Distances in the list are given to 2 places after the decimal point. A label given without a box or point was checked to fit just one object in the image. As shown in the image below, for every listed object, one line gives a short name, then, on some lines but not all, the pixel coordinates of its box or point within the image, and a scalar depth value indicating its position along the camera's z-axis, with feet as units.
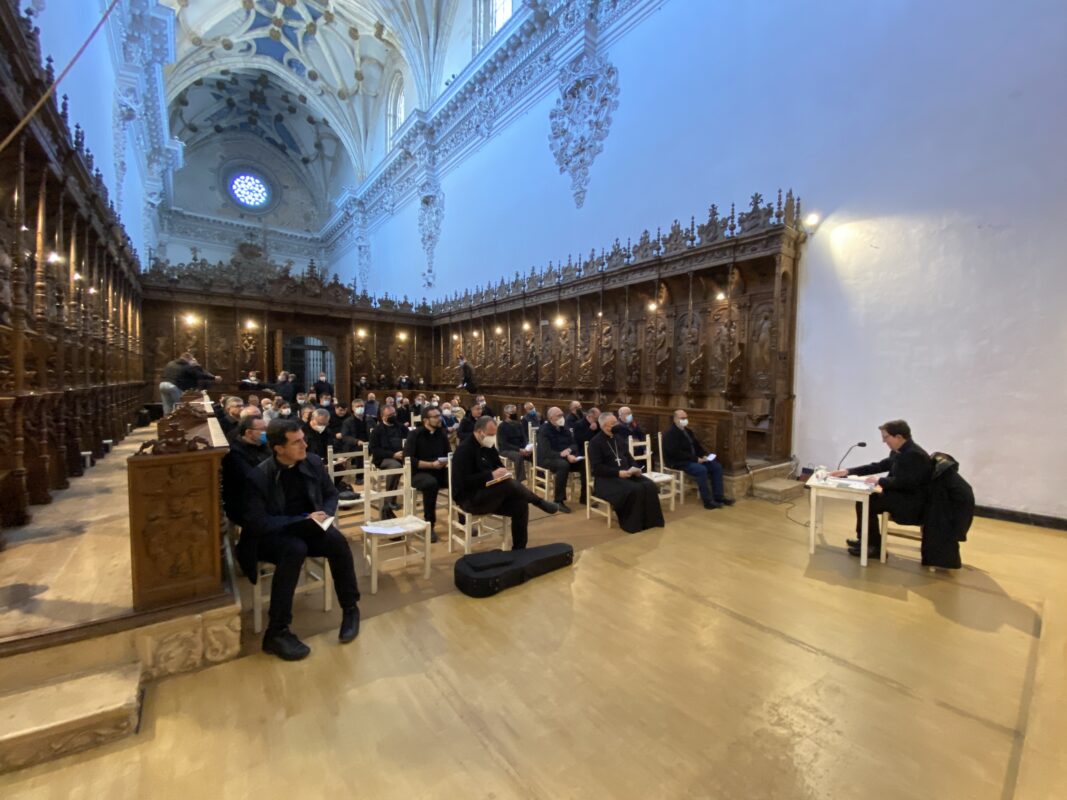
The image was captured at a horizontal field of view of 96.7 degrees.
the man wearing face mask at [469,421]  19.71
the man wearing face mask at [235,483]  9.34
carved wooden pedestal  7.59
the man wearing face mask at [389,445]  17.18
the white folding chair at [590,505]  16.97
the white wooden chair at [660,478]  17.53
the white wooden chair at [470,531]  13.12
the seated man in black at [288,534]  8.68
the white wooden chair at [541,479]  18.98
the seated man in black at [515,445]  21.09
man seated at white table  12.24
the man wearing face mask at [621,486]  15.65
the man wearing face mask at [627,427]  18.78
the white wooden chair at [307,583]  9.30
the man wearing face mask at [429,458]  14.87
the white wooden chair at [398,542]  10.97
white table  12.65
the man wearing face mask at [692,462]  18.81
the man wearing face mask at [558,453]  18.63
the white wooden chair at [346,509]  14.34
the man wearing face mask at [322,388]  33.05
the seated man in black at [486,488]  13.01
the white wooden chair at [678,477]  19.26
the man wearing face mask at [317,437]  16.98
